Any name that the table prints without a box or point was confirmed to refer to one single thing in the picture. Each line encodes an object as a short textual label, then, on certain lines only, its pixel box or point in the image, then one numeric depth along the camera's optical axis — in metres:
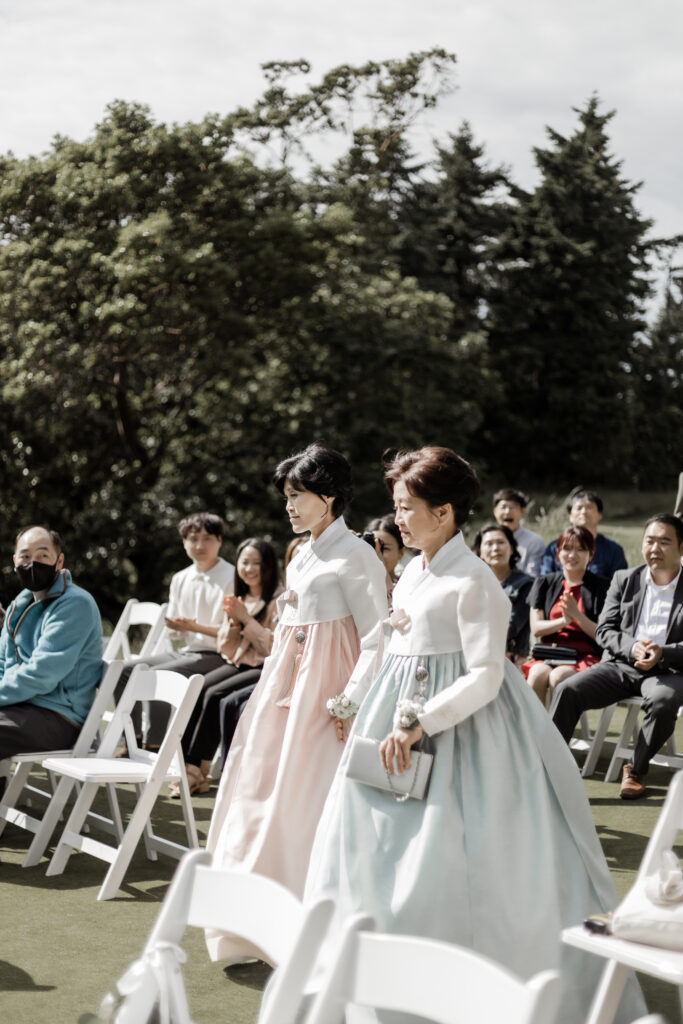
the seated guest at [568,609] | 14.85
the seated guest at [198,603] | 15.05
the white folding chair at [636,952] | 5.40
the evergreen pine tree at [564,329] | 62.22
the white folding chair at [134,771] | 10.19
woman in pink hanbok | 8.37
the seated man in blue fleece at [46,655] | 11.47
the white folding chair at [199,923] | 4.56
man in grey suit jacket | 13.46
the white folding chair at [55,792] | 11.05
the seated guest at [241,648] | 14.03
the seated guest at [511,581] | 15.63
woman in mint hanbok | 6.57
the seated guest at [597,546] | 16.13
